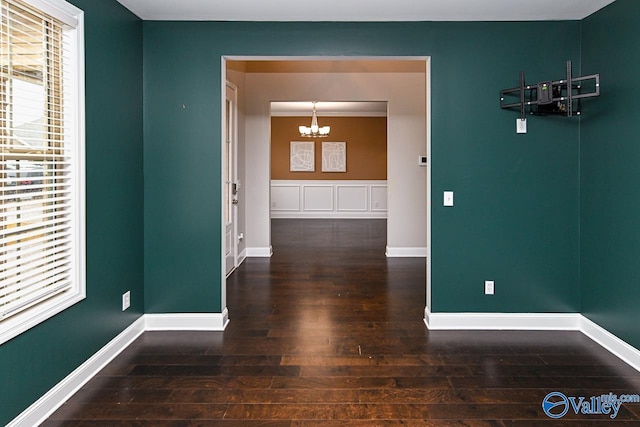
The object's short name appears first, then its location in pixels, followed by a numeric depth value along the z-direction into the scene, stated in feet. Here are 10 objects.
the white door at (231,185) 18.90
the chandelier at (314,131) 33.42
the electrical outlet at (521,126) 12.19
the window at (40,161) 7.19
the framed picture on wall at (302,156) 40.75
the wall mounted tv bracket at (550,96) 11.07
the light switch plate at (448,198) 12.36
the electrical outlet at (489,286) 12.48
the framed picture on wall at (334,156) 40.60
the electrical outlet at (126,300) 11.13
